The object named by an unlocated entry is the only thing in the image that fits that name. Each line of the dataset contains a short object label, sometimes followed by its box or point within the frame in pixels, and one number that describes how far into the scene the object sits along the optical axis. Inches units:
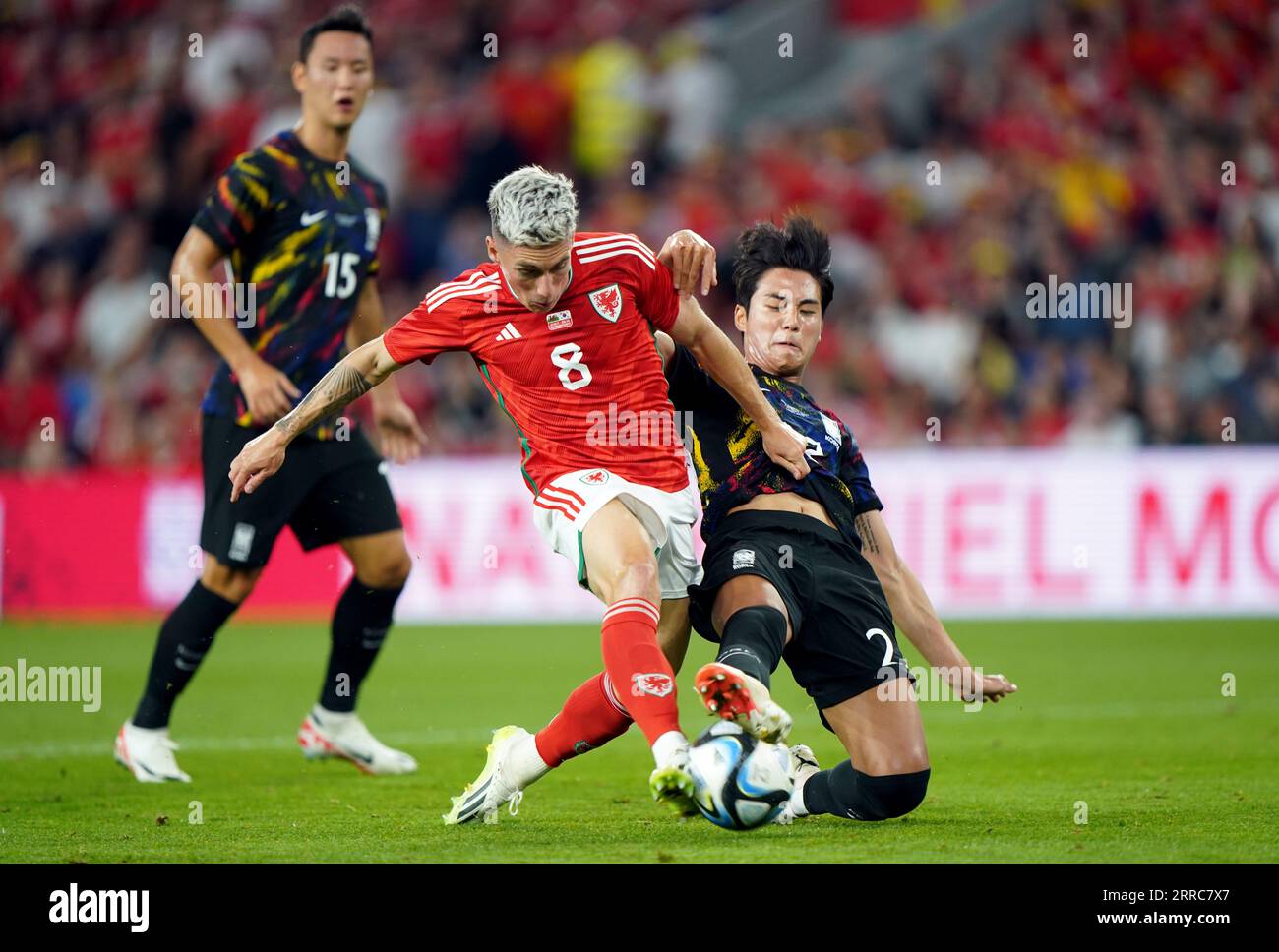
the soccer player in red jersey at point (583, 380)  389.4
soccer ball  340.2
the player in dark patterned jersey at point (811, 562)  408.2
